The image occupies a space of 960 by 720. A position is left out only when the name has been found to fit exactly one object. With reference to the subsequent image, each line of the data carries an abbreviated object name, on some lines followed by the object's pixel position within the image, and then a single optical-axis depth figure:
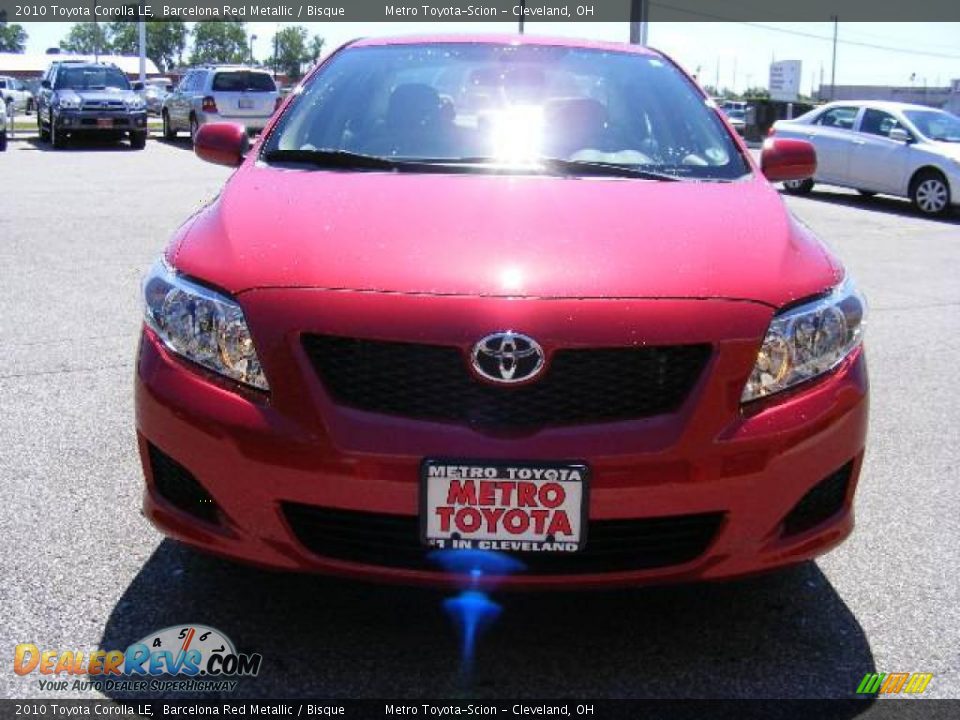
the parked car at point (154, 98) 38.38
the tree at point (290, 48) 118.50
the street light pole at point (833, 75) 80.62
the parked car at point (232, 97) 22.89
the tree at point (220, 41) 122.62
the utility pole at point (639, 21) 28.37
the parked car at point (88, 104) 21.19
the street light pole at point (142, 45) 33.31
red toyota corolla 2.40
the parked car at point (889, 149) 13.97
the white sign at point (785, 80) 46.84
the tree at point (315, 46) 109.66
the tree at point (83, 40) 137.25
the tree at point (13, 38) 134.62
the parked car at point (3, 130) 19.94
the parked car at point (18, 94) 45.11
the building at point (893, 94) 70.47
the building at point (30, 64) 99.31
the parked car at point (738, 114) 39.34
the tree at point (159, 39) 121.19
